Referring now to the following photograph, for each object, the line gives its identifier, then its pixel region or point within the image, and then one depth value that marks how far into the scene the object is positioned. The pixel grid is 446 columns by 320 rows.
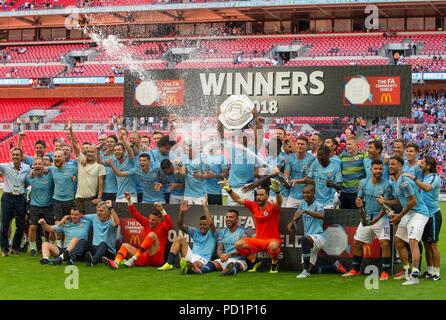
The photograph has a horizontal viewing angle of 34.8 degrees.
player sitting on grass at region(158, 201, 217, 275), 10.82
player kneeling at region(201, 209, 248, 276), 10.53
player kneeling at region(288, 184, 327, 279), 10.36
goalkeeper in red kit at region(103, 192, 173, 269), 11.14
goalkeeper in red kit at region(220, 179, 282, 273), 10.41
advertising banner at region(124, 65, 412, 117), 12.29
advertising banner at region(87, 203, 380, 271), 10.66
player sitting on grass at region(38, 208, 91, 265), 11.22
